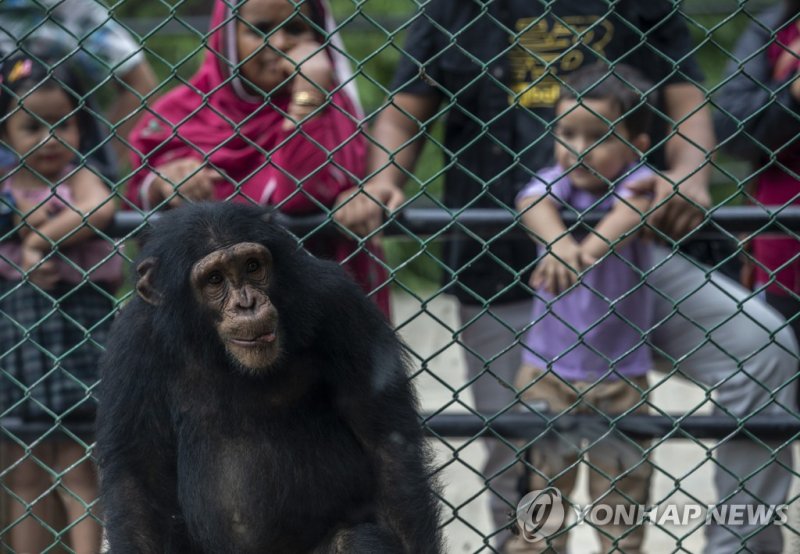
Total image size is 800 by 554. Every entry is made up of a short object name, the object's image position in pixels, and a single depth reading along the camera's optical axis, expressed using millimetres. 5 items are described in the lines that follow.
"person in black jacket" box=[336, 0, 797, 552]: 7742
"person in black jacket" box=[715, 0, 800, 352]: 8086
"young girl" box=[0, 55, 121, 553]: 7714
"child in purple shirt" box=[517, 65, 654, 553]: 7586
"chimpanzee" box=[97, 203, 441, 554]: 6242
